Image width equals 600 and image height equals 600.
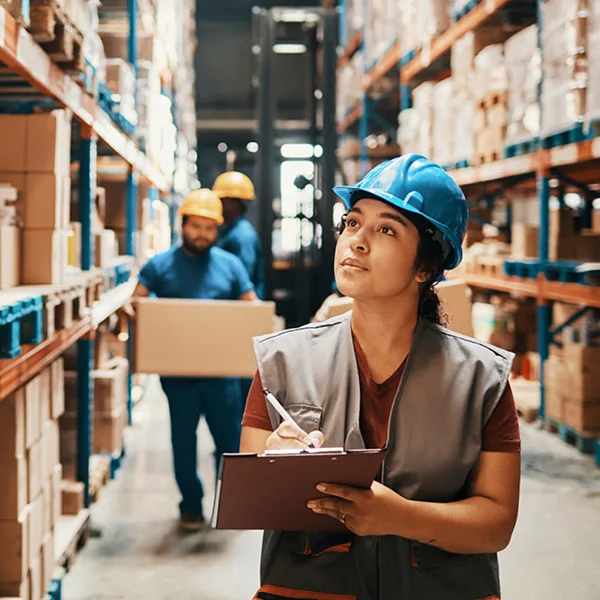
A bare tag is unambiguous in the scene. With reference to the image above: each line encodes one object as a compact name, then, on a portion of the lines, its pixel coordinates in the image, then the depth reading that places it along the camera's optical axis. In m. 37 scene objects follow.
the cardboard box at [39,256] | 3.55
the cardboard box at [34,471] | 3.34
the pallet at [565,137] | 6.02
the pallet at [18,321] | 2.66
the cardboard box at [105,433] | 5.68
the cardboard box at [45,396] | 3.52
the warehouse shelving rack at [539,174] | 6.16
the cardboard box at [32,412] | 3.26
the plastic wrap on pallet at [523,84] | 6.67
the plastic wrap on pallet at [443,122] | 8.54
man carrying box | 4.88
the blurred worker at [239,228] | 7.01
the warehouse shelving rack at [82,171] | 2.73
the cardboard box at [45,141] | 3.53
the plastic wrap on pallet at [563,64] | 5.71
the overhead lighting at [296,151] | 8.97
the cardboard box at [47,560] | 3.55
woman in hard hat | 1.81
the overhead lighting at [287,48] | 9.34
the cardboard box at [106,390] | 5.66
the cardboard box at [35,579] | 3.32
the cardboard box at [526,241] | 7.63
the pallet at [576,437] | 6.31
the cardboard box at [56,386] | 3.70
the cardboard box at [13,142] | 3.54
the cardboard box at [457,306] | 3.50
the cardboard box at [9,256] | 3.25
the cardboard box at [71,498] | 4.53
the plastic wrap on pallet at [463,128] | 7.97
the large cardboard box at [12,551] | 3.16
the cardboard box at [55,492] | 3.77
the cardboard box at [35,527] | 3.32
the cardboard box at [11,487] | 3.14
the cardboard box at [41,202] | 3.58
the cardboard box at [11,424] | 3.11
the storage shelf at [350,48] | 13.43
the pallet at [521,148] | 6.82
